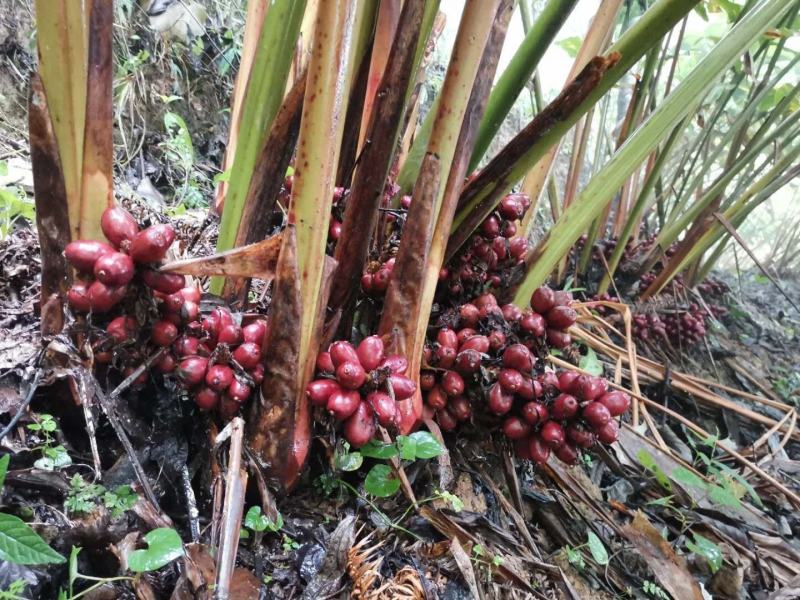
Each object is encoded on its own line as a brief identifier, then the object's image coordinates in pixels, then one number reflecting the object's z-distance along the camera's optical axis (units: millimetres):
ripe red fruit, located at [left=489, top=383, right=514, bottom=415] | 856
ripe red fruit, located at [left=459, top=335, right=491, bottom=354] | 885
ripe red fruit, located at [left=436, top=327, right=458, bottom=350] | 902
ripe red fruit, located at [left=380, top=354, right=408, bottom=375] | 756
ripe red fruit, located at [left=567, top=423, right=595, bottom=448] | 875
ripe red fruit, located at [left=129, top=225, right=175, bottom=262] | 610
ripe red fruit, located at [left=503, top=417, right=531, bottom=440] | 884
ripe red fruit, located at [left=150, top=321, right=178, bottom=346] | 694
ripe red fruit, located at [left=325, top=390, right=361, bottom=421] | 713
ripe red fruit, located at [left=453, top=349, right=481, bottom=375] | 860
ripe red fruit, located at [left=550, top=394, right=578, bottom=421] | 858
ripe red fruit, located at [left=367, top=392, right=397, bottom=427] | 730
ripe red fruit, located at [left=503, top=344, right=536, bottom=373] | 864
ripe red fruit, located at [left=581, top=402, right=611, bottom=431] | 845
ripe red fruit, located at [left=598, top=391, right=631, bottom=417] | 855
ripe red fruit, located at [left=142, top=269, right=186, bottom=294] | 645
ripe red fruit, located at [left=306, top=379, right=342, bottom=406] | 720
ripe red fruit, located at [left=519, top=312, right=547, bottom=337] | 936
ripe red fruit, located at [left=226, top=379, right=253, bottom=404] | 711
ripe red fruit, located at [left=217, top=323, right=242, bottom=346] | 750
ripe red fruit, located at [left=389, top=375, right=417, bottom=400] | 750
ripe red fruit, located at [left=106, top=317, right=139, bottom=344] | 660
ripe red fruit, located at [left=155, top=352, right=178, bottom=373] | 723
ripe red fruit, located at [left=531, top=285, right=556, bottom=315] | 956
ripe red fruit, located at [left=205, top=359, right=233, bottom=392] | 694
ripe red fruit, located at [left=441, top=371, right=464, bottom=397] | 881
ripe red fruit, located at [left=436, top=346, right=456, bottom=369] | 879
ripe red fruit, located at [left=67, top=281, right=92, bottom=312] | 631
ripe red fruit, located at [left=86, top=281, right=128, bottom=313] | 620
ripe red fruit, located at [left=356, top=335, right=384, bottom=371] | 745
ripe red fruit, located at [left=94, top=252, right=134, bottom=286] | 604
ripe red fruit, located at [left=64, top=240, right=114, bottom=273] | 609
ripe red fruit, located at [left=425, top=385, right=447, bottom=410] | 910
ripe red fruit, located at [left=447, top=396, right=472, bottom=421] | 915
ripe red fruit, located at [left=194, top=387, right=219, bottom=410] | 715
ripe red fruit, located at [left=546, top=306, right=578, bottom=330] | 945
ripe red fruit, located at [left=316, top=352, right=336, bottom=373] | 755
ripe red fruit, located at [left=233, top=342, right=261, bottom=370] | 725
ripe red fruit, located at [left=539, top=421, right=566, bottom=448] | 868
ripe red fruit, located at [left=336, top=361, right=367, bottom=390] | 712
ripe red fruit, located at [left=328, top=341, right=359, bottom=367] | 737
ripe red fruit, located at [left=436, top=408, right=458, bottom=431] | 932
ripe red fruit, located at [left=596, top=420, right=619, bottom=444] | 855
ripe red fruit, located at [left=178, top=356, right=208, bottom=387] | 701
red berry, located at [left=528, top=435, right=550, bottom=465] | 899
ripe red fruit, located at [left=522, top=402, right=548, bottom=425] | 861
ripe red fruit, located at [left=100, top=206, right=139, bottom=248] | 632
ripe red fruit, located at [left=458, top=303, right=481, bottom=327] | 959
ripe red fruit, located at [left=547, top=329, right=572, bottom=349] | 977
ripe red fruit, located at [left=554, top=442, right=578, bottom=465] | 898
